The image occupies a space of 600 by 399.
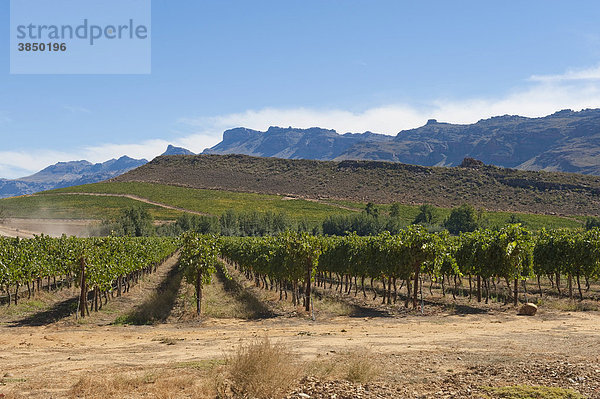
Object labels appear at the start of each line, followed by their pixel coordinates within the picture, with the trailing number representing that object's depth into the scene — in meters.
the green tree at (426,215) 104.98
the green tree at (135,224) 94.78
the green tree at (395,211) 111.28
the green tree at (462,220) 95.19
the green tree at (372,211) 110.38
